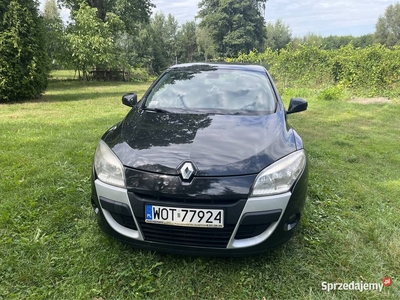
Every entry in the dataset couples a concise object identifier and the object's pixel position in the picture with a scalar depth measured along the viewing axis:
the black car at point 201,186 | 1.79
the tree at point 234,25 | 42.84
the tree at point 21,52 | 8.91
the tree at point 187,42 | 50.09
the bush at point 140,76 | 25.48
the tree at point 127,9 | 21.55
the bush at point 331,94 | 10.65
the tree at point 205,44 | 46.12
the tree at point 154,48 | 37.97
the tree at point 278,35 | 57.50
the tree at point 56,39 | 14.83
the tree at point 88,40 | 15.45
